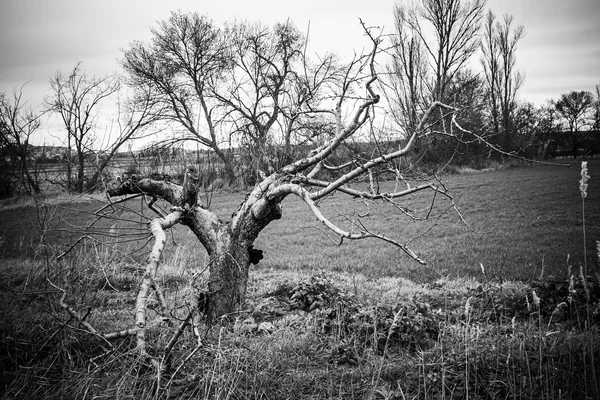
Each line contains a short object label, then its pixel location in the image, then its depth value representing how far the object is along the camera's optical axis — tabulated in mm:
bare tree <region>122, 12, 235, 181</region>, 23656
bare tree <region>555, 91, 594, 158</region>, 39875
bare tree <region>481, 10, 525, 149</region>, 36219
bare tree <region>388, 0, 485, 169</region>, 28547
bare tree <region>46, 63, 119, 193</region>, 19031
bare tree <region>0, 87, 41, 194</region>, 18500
